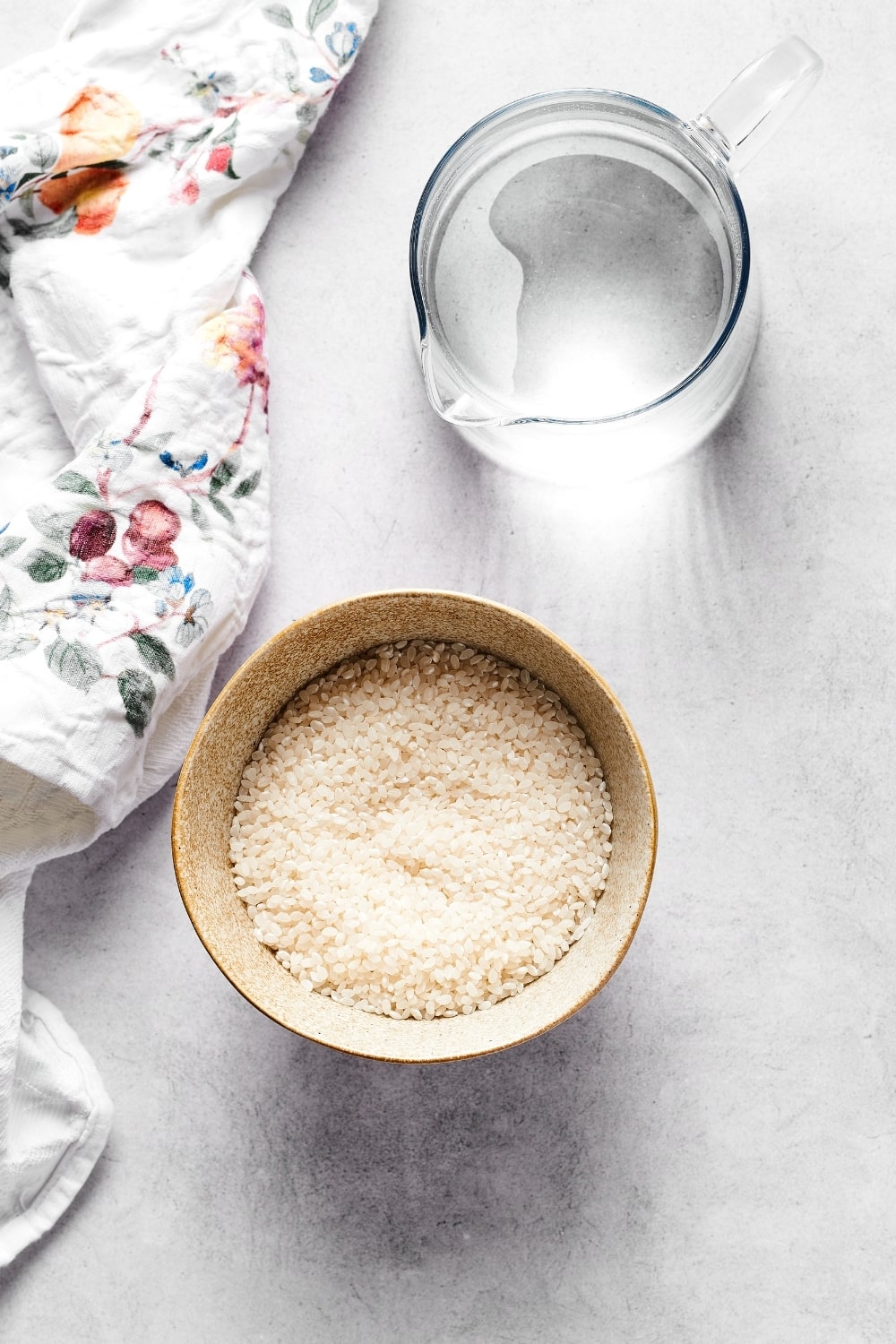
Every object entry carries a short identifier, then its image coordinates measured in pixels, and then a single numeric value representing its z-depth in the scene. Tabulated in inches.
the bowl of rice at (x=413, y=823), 28.8
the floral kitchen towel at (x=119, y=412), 31.0
